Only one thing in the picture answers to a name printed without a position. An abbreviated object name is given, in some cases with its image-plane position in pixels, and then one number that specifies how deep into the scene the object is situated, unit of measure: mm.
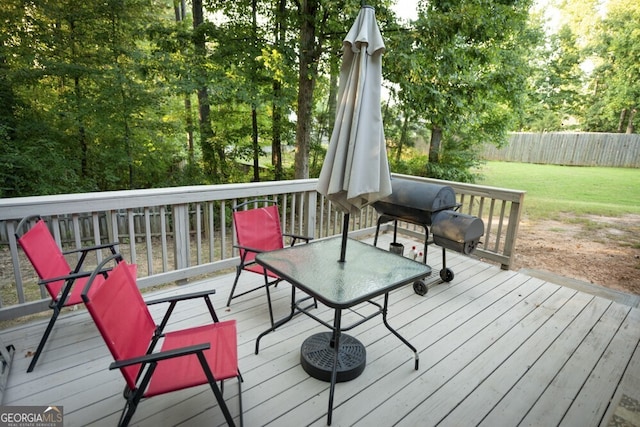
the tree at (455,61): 5320
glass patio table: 1926
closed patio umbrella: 1968
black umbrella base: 2170
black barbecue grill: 3320
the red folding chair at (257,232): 3067
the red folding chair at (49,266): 2094
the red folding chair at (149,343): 1367
